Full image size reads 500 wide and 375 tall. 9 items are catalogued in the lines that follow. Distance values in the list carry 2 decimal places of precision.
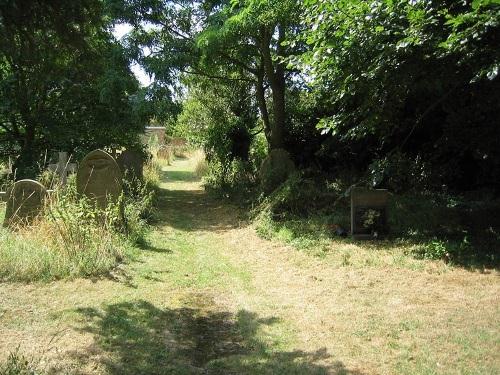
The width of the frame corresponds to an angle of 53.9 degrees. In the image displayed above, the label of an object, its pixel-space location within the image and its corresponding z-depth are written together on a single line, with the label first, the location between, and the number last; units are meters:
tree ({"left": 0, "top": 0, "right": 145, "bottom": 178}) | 15.25
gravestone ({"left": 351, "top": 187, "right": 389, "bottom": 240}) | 9.70
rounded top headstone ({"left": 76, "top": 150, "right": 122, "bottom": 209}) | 10.04
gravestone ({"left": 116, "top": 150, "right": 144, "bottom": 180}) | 16.20
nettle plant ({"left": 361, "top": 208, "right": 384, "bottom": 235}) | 9.66
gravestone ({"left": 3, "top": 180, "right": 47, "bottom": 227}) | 9.52
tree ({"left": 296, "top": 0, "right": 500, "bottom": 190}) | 7.31
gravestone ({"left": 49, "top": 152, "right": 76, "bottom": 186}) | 13.58
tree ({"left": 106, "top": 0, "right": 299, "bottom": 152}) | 13.10
